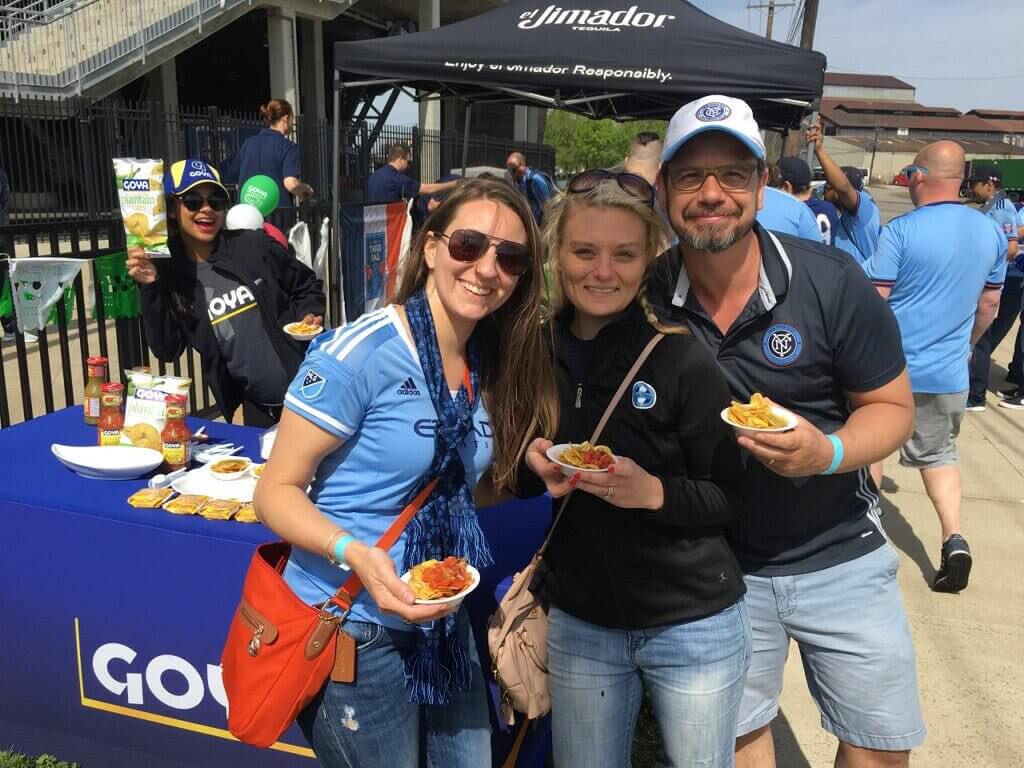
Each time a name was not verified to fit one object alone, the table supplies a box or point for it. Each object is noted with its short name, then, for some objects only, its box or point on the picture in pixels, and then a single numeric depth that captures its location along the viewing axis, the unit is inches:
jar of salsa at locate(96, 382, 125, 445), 113.7
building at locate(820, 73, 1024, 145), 3609.7
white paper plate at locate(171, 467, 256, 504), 104.4
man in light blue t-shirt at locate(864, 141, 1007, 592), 174.6
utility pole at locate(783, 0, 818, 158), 808.3
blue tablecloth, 96.0
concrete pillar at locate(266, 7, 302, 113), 829.2
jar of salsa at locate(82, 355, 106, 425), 118.2
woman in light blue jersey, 64.8
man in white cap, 76.8
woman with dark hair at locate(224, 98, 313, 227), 321.7
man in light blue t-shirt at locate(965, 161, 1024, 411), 307.6
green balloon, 212.5
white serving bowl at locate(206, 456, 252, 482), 105.7
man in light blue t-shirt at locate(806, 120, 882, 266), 231.6
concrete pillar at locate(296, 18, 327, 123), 1028.5
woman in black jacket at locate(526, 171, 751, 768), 71.7
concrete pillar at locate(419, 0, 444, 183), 871.7
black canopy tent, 225.8
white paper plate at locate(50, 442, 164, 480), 105.9
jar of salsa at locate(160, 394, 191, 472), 111.0
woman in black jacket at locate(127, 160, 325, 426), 139.9
